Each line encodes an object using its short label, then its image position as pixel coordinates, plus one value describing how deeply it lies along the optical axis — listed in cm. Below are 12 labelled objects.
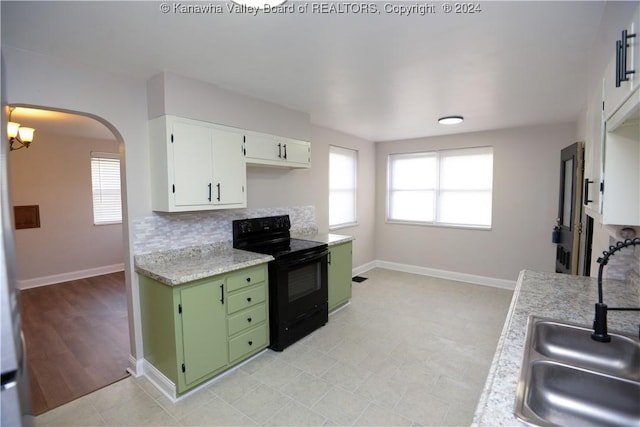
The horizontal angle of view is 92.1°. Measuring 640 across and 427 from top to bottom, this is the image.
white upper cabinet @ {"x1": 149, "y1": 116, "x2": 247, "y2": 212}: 246
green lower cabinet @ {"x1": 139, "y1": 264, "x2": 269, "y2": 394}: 223
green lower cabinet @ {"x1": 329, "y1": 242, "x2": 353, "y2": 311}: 367
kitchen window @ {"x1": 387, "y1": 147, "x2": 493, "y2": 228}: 499
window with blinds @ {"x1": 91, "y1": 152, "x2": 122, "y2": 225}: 563
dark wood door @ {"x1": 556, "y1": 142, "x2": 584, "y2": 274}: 306
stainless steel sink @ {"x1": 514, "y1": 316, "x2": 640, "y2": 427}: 98
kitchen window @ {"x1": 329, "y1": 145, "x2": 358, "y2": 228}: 500
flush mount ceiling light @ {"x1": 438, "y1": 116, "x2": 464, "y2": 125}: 384
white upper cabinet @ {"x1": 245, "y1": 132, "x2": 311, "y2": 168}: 307
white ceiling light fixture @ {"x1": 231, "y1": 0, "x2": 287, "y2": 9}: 137
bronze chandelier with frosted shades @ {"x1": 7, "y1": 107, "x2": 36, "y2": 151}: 344
